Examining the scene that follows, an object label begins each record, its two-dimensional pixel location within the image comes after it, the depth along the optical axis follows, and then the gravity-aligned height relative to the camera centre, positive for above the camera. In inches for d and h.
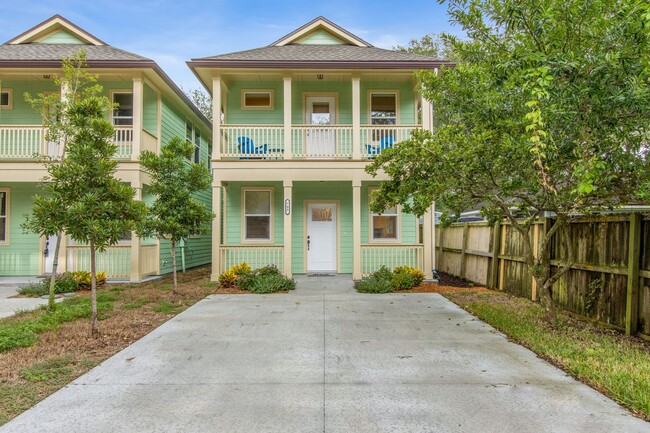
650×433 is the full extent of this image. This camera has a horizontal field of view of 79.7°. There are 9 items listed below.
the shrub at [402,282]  372.8 -58.1
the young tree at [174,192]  323.9 +23.8
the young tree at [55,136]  205.6 +58.3
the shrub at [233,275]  388.5 -55.4
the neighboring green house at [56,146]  416.2 +106.4
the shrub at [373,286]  359.3 -60.0
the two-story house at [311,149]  418.6 +80.5
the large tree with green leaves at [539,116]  168.2 +52.2
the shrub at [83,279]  376.4 -58.0
